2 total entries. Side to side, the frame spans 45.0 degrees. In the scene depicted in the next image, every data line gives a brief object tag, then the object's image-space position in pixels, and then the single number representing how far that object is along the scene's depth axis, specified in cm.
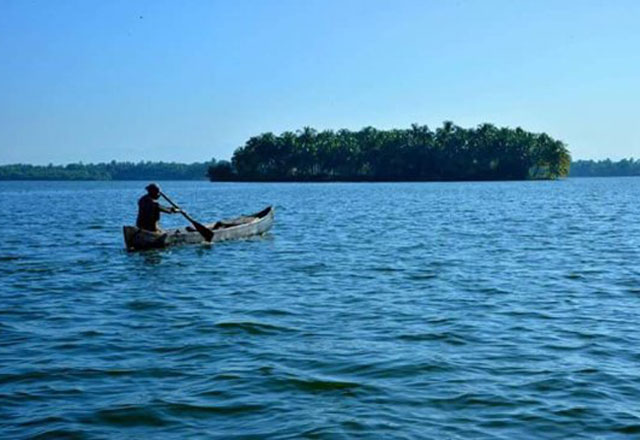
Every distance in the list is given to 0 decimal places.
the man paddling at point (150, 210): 2530
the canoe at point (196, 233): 2506
